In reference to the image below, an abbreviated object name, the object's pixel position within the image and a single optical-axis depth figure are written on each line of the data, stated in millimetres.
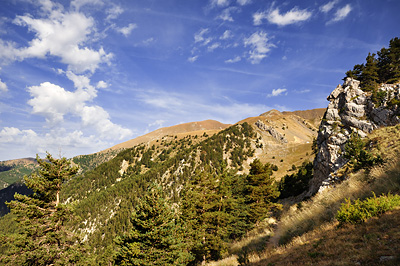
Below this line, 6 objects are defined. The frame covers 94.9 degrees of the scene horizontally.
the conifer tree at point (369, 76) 35031
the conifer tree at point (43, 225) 16578
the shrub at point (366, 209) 7172
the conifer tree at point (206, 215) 22672
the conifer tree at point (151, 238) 15000
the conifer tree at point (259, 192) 27797
